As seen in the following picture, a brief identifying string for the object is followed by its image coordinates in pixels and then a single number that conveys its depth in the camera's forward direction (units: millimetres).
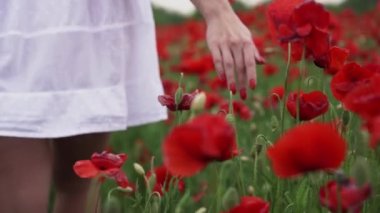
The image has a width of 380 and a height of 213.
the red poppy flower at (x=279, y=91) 3086
